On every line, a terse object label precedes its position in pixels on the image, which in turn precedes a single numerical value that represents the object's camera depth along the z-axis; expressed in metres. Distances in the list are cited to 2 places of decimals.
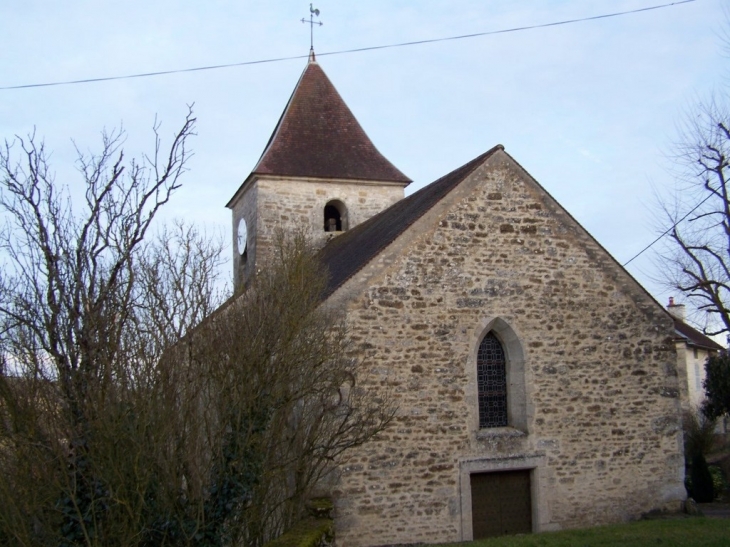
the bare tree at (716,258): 14.90
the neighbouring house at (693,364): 25.02
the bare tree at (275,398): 7.99
